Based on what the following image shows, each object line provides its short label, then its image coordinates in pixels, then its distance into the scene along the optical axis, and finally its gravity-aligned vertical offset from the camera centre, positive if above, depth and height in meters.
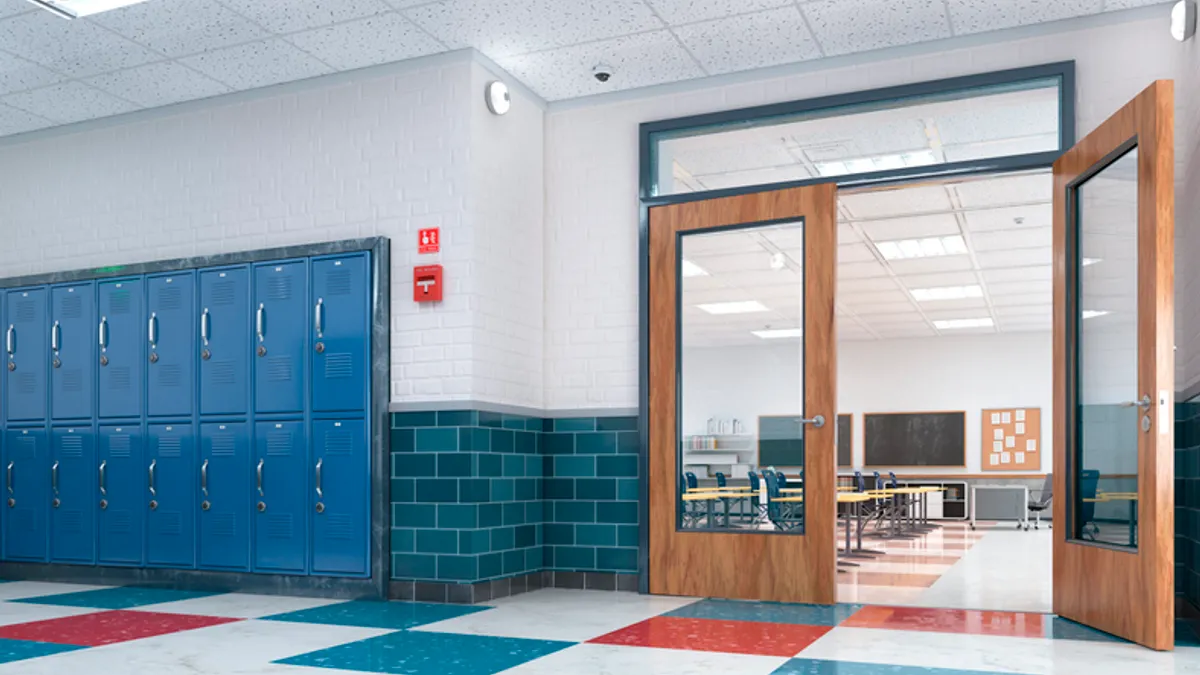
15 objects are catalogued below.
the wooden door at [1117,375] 4.43 -0.01
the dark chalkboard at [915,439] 16.94 -1.01
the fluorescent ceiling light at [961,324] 15.87 +0.72
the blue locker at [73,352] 6.99 +0.15
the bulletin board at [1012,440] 16.39 -0.99
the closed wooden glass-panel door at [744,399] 5.95 -0.14
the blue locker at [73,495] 6.88 -0.75
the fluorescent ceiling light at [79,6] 5.41 +1.81
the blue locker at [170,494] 6.58 -0.71
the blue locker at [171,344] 6.67 +0.19
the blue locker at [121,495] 6.74 -0.73
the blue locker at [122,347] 6.83 +0.17
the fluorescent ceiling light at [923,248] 10.69 +1.23
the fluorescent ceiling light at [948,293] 13.34 +0.98
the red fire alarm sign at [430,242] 6.14 +0.73
